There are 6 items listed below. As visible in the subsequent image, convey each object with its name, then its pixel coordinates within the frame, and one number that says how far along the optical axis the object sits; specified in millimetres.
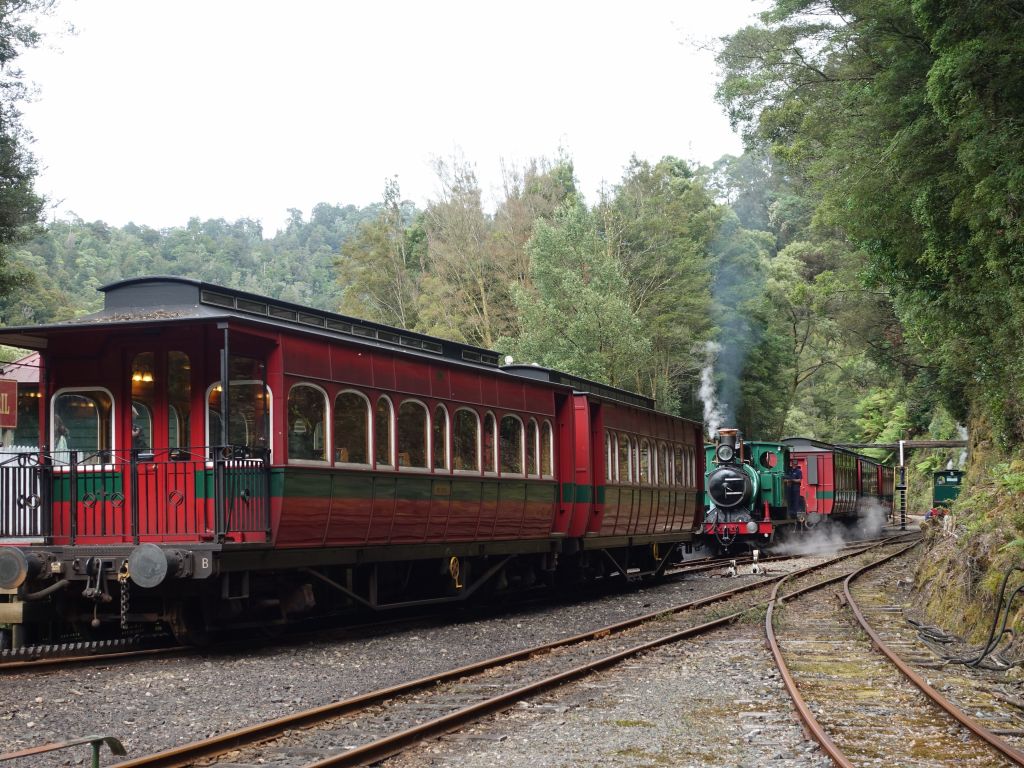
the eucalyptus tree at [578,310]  35844
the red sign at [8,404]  15953
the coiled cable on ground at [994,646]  10602
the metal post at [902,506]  49644
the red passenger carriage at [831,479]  34781
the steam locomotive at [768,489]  29562
